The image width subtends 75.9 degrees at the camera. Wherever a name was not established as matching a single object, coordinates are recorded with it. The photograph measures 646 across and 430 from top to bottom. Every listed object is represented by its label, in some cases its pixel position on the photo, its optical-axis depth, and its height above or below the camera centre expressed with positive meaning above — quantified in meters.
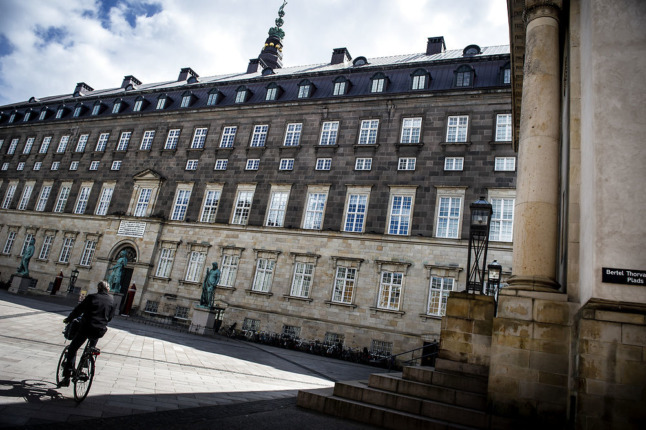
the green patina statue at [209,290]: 25.89 +0.40
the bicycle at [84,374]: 6.69 -1.56
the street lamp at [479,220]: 12.16 +3.55
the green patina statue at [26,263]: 35.03 +0.22
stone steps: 7.10 -1.54
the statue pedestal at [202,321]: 25.22 -1.46
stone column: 8.38 +4.10
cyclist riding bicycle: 7.51 -0.72
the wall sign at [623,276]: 6.53 +1.41
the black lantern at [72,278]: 36.29 -0.41
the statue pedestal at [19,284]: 34.19 -1.58
